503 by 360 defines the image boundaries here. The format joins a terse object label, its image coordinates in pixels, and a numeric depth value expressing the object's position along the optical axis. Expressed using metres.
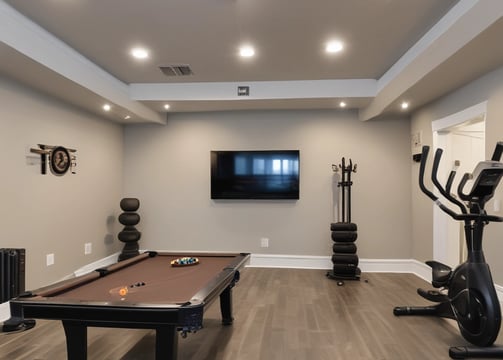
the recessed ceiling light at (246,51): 3.66
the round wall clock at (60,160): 4.16
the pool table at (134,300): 1.74
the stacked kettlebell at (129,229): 5.32
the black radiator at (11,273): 2.98
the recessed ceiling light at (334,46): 3.54
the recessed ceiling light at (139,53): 3.72
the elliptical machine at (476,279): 2.52
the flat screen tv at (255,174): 5.51
